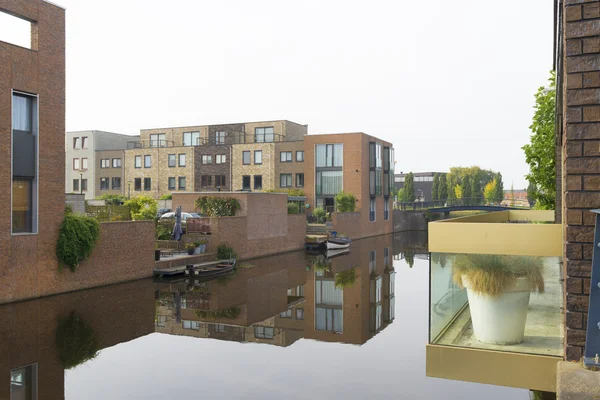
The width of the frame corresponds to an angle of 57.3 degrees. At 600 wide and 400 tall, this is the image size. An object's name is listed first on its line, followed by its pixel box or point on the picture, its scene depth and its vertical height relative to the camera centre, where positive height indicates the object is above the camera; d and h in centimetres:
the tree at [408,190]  8169 +74
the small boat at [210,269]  2219 -313
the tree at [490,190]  10112 +101
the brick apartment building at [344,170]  4644 +212
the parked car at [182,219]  2688 -129
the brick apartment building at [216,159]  4953 +336
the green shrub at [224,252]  2628 -281
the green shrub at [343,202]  4406 -60
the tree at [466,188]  9019 +119
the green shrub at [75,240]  1748 -152
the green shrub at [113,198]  4226 -43
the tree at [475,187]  9131 +139
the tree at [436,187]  9241 +136
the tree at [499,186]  10057 +168
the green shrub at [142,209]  2656 -80
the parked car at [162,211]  3570 -118
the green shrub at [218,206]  2961 -65
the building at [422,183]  11895 +268
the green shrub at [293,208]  3619 -92
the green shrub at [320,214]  4294 -155
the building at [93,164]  5719 +317
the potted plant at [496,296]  714 -133
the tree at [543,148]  2669 +240
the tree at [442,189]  9200 +102
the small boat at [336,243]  3534 -315
